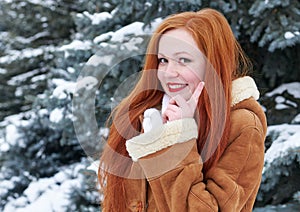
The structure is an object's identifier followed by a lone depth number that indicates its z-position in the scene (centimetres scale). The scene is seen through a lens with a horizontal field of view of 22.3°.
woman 197
